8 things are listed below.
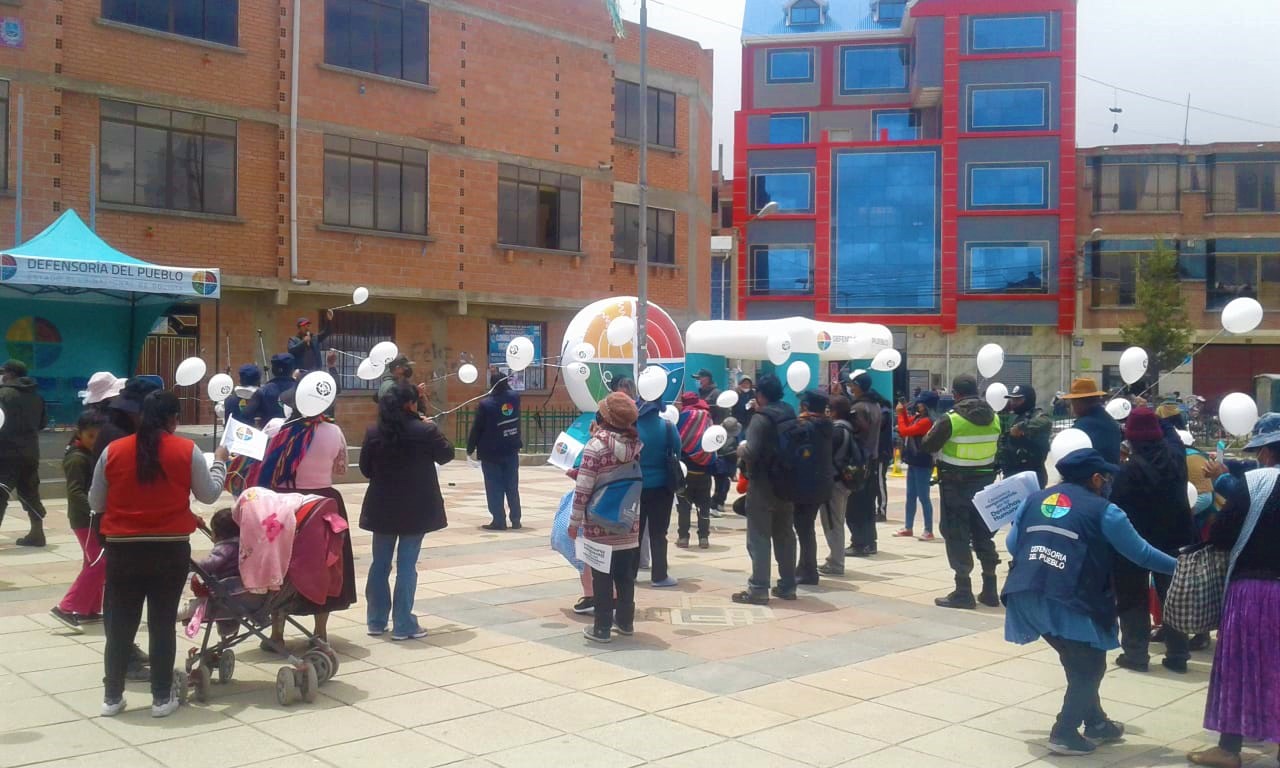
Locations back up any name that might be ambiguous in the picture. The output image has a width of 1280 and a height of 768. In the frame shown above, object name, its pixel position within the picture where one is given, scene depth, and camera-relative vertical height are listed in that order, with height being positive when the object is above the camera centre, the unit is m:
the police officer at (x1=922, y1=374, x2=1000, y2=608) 9.21 -0.90
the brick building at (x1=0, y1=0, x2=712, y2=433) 20.56 +4.43
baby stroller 6.25 -1.35
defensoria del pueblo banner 14.41 +1.17
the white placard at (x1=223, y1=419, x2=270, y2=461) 6.62 -0.45
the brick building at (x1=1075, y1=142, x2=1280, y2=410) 45.00 +5.31
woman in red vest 5.83 -0.85
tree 40.47 +1.93
